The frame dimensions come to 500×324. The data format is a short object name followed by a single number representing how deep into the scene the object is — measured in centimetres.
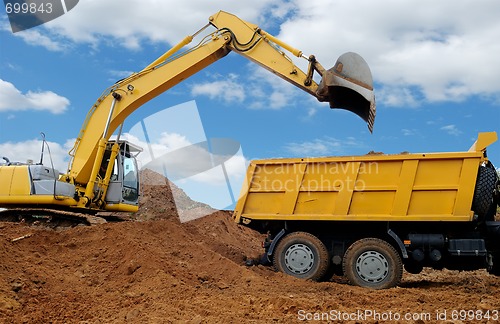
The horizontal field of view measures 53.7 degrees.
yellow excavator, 1153
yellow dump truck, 862
